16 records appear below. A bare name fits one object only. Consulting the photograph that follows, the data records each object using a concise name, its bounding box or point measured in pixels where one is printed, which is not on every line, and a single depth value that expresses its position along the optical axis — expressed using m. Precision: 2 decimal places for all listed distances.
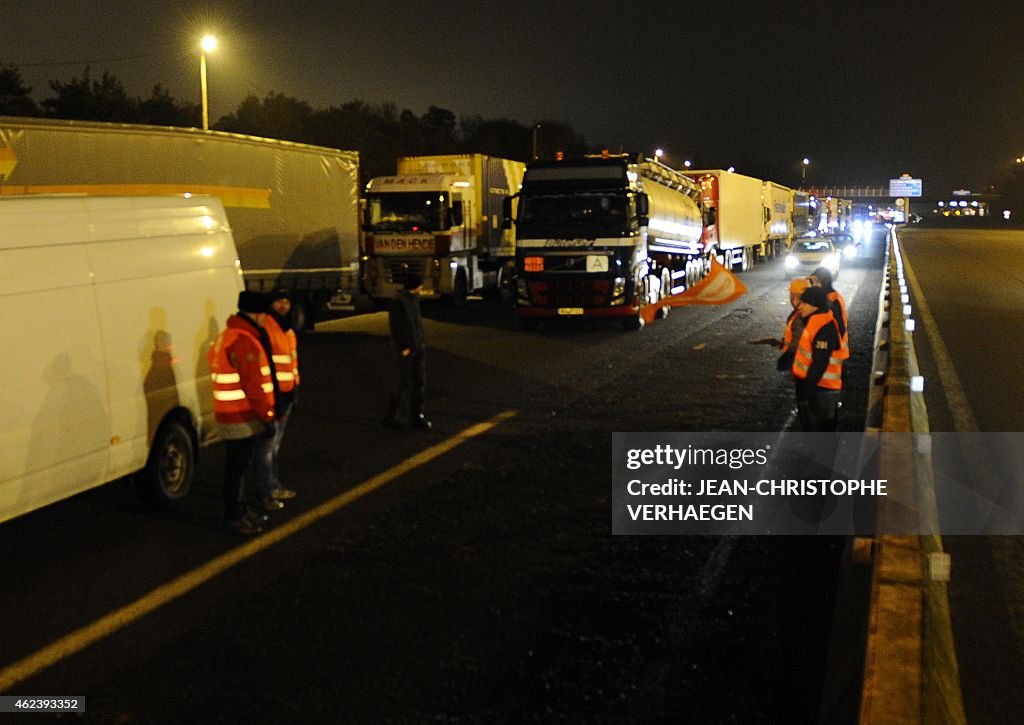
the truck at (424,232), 26.25
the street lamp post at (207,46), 32.45
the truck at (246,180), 15.80
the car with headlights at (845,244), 49.41
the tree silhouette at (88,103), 51.78
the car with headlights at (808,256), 41.50
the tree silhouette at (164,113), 57.12
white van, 6.46
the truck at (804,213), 65.44
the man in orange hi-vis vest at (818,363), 8.58
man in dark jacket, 10.99
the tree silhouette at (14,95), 49.19
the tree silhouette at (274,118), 68.44
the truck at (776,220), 51.12
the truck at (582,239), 20.98
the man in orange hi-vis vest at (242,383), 7.15
